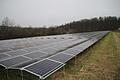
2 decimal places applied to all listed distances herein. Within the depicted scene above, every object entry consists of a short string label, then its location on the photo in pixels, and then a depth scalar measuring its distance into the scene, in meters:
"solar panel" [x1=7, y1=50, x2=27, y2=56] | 5.51
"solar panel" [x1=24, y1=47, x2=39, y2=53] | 6.43
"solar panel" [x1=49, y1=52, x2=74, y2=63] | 4.72
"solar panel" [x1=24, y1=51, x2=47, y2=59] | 5.26
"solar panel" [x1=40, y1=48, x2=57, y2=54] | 6.19
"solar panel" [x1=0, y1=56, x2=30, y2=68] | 4.11
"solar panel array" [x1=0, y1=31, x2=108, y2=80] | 3.54
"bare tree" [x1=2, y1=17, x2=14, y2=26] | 27.05
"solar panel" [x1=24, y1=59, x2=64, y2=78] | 3.39
